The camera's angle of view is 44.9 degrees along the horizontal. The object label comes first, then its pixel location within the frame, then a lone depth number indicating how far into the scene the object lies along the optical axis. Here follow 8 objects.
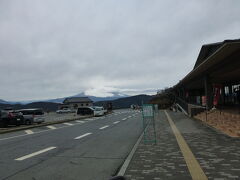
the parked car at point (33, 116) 28.25
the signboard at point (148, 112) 12.45
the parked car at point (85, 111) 47.63
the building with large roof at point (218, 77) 16.14
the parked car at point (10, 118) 24.86
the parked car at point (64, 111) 74.26
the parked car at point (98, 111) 44.39
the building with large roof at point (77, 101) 114.31
